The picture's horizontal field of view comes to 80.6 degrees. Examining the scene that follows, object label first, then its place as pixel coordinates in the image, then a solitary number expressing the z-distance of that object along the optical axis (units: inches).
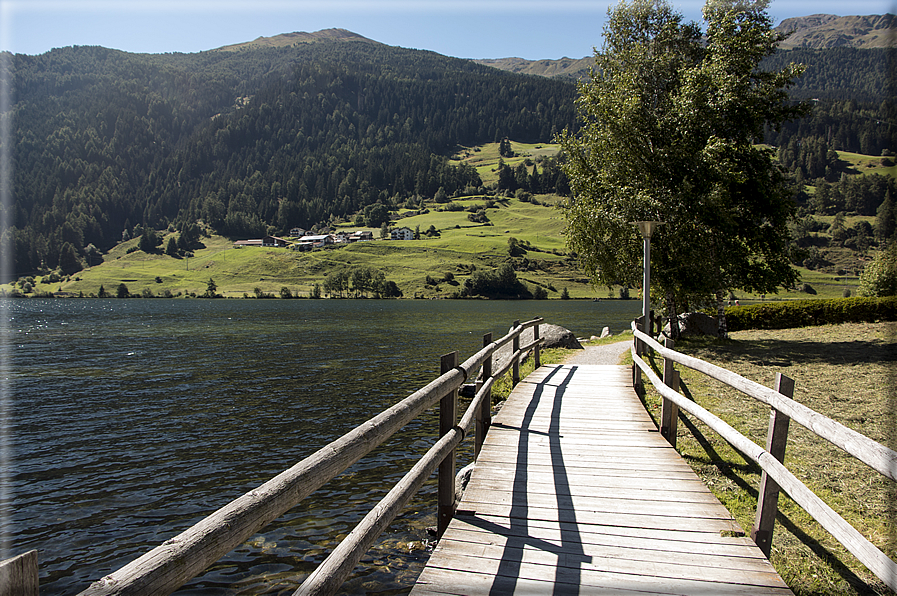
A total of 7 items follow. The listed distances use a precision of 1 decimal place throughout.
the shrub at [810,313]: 933.8
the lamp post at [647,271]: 577.3
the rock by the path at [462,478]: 329.5
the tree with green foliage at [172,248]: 7022.6
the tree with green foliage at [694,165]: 732.0
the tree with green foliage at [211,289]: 5152.1
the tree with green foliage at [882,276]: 1416.1
